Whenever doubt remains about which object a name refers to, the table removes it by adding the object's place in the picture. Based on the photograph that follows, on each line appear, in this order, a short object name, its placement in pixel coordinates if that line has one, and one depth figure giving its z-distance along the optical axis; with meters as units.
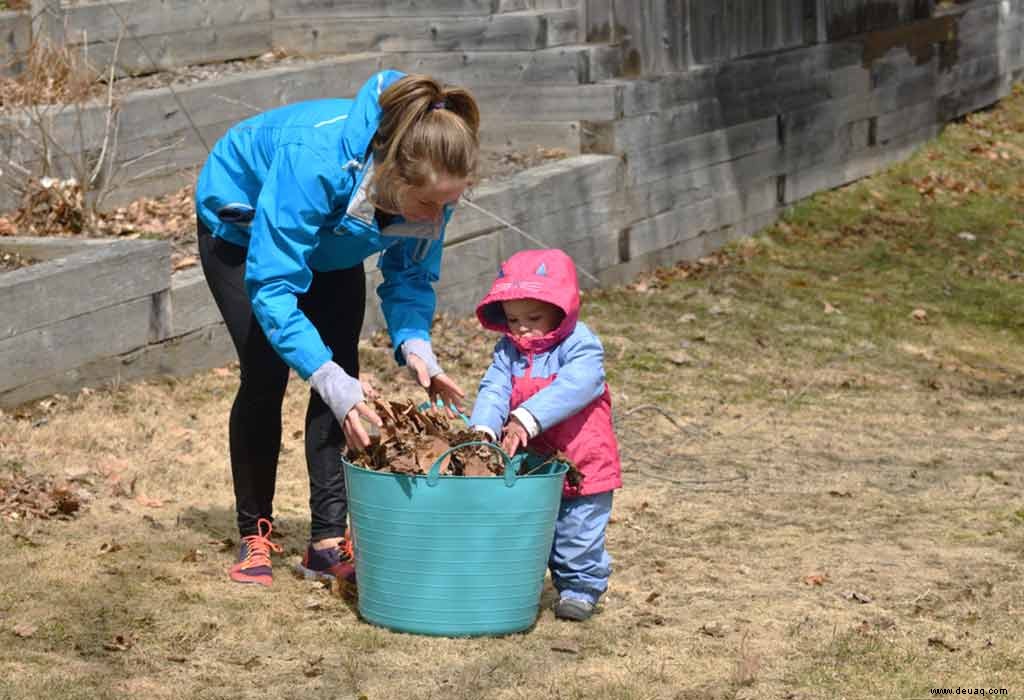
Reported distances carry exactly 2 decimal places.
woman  4.42
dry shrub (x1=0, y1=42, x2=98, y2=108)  8.88
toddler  4.84
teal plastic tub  4.51
